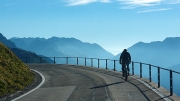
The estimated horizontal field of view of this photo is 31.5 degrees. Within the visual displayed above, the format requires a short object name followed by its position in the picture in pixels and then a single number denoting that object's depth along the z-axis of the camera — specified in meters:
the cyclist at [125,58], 22.27
